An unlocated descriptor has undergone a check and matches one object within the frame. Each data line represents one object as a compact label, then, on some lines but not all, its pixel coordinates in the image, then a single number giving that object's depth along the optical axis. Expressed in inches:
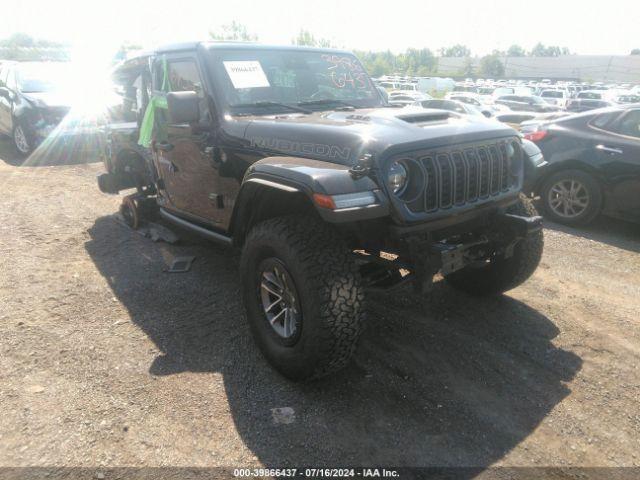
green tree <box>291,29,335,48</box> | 1791.3
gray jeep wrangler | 102.3
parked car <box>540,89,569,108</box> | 1052.5
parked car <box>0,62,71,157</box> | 377.1
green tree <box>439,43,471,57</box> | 4571.9
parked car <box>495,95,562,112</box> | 841.5
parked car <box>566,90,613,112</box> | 836.8
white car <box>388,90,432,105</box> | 844.6
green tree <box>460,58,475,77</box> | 2993.6
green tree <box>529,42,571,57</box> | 4475.4
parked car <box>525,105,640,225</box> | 217.6
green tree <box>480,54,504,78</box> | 2950.3
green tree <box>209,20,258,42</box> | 1684.3
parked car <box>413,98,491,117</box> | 501.5
